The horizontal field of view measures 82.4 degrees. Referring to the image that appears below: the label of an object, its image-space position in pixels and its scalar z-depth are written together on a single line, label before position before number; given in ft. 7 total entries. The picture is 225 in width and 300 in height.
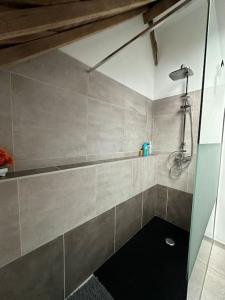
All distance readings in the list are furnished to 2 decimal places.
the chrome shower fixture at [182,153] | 5.15
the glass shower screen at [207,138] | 2.22
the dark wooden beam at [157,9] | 4.28
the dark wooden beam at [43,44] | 2.05
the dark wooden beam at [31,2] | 1.32
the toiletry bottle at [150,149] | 6.18
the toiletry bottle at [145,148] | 5.73
